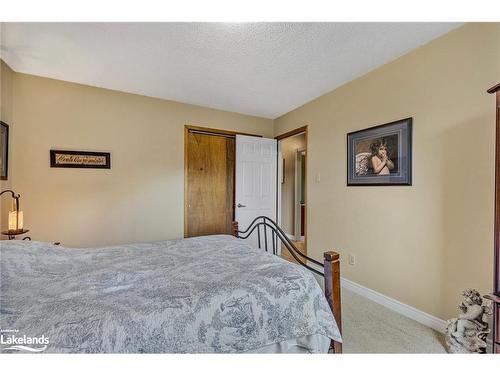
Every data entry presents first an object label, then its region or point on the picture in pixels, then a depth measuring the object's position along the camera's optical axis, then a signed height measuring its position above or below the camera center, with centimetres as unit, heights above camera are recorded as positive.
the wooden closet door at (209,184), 352 +8
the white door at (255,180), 373 +16
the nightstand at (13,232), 198 -40
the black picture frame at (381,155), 216 +37
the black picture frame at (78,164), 262 +33
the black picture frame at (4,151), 221 +36
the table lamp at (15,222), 200 -31
